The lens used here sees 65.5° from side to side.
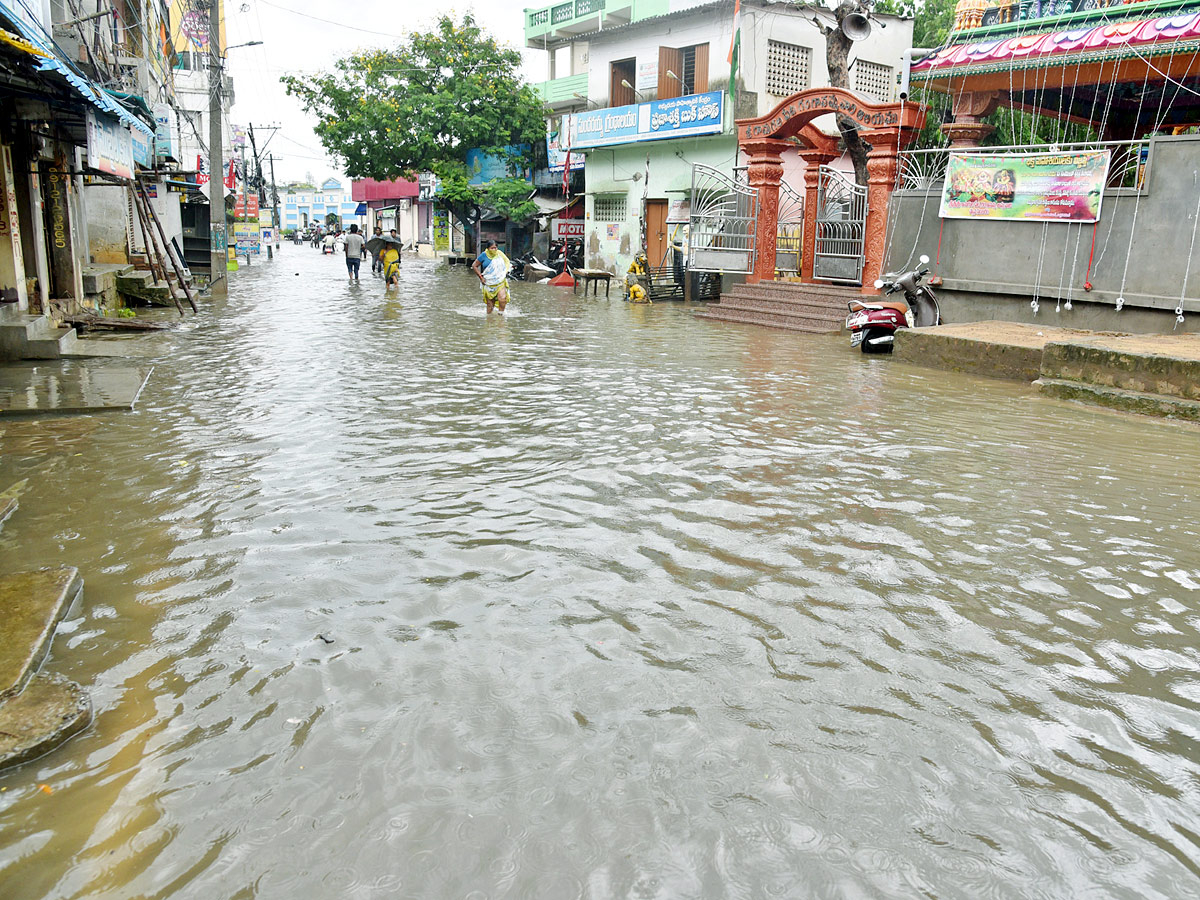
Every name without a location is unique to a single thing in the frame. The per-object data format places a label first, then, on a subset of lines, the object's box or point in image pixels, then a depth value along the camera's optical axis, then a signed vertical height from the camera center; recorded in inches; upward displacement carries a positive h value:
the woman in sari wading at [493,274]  709.9 -29.5
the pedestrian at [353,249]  1087.6 -22.2
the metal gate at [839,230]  709.3 +15.1
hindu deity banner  507.2 +40.2
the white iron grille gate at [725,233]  801.6 +9.9
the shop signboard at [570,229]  1330.0 +13.4
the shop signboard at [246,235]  1659.7 -18.0
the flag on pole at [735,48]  886.7 +186.5
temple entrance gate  636.7 +73.1
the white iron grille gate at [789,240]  831.7 +6.3
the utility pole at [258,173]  2107.0 +121.9
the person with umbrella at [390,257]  994.1 -27.2
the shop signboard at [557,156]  1357.0 +118.5
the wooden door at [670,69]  1097.4 +197.9
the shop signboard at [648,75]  1111.6 +194.8
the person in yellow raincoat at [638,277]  925.8 -35.5
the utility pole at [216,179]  940.6 +45.5
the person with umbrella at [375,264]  1245.7 -44.2
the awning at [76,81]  307.3 +49.4
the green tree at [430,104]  1350.9 +183.2
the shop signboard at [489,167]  1501.0 +110.1
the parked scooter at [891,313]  542.6 -36.4
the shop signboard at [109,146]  442.0 +36.6
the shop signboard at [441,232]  2088.2 +2.2
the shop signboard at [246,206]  1717.5 +36.4
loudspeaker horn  699.4 +165.2
